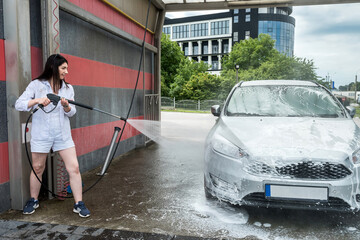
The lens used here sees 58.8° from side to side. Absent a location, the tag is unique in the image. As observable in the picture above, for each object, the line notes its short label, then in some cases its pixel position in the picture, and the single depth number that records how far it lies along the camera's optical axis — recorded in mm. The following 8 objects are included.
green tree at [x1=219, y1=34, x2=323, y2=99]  34594
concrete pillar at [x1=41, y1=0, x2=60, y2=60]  4094
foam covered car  3182
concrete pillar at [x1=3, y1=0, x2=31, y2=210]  3639
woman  3510
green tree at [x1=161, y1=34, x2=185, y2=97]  38938
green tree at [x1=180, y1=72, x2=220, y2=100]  34219
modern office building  60219
